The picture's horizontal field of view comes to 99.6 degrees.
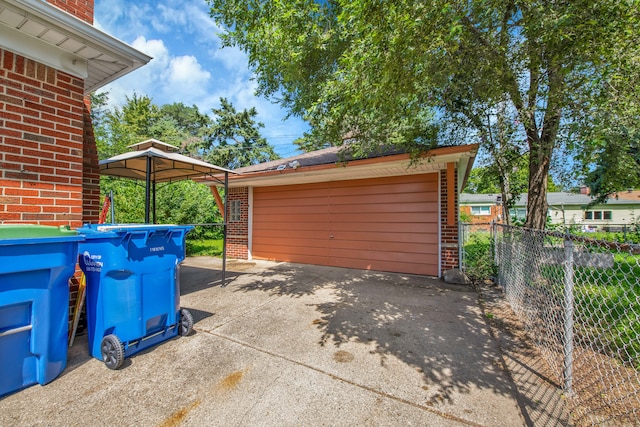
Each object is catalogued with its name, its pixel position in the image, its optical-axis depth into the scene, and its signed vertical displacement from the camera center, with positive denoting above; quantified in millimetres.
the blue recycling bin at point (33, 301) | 1897 -659
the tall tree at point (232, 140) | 22562 +6316
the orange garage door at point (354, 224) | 6180 -298
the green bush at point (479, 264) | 5621 -1122
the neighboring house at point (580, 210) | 22859 +208
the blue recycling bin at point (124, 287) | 2402 -697
